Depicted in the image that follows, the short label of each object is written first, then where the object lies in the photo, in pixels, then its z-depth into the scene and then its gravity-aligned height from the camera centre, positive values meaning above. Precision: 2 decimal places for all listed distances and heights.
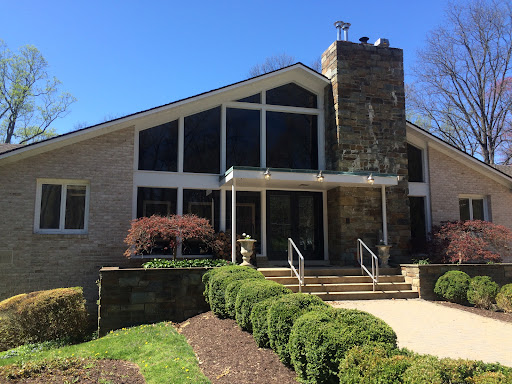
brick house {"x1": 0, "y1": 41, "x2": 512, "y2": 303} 11.12 +1.89
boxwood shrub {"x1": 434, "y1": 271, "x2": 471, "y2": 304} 9.75 -1.12
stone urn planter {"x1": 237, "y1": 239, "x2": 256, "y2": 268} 10.76 -0.26
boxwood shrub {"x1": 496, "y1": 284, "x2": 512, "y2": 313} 8.90 -1.29
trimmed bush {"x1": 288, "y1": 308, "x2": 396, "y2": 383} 4.09 -1.02
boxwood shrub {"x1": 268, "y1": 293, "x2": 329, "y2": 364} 5.15 -0.98
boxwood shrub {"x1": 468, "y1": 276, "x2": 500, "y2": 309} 9.25 -1.19
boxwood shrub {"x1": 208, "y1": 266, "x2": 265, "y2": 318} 8.02 -0.88
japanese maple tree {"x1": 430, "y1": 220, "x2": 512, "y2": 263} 11.89 +0.00
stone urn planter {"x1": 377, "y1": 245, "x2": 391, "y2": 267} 11.99 -0.42
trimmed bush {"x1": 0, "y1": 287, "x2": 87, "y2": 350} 8.61 -1.71
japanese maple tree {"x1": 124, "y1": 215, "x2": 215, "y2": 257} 10.56 +0.20
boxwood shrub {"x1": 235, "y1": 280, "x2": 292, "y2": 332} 6.39 -0.90
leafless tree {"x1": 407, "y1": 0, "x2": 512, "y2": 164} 22.84 +8.44
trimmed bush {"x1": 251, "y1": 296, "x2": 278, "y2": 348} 5.82 -1.19
